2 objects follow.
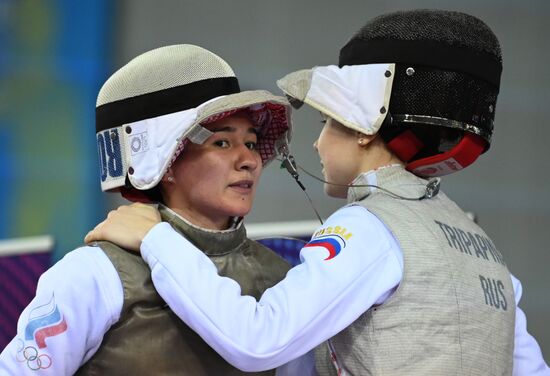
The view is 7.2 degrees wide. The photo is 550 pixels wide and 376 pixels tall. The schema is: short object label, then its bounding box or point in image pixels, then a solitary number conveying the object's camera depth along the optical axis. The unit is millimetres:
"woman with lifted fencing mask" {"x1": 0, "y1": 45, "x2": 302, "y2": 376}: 7211
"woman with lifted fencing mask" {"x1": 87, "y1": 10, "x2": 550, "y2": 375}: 7182
